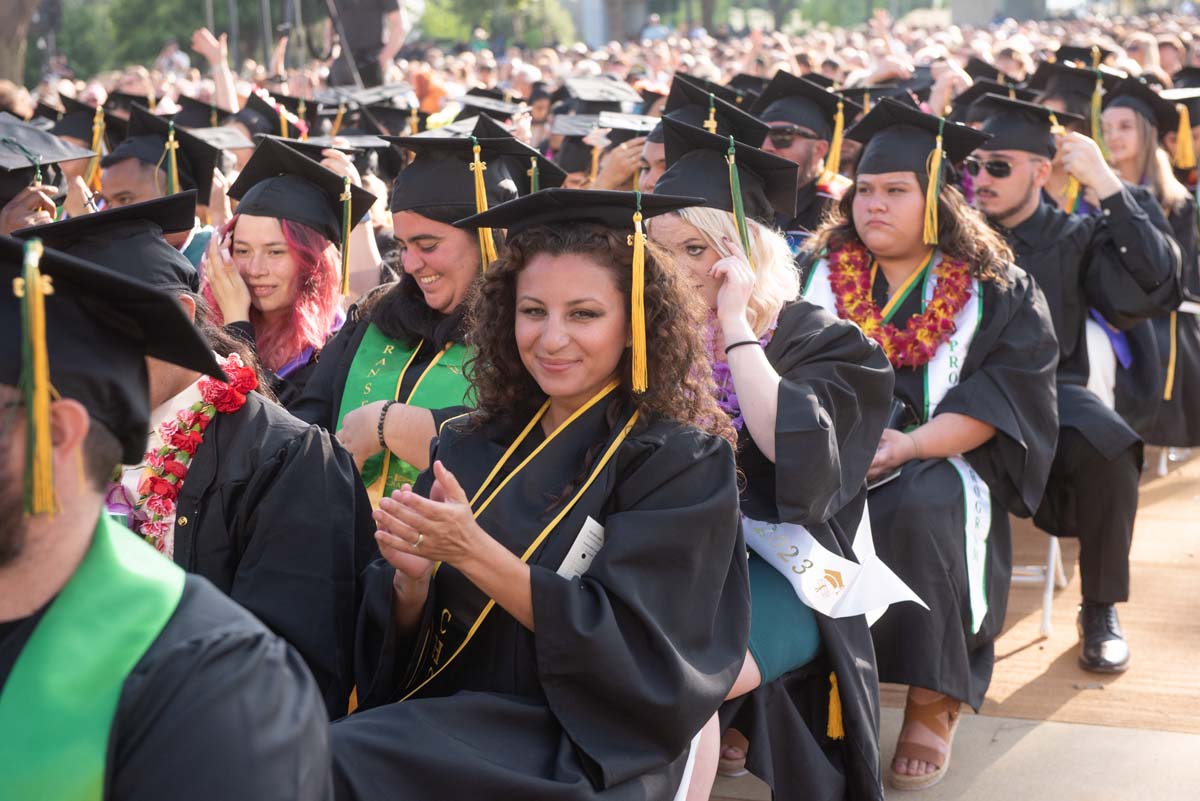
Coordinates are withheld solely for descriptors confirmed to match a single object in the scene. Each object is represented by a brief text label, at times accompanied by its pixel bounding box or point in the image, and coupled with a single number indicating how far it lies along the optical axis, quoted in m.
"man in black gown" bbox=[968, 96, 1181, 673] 4.95
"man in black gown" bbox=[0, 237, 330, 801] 1.63
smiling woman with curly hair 2.65
